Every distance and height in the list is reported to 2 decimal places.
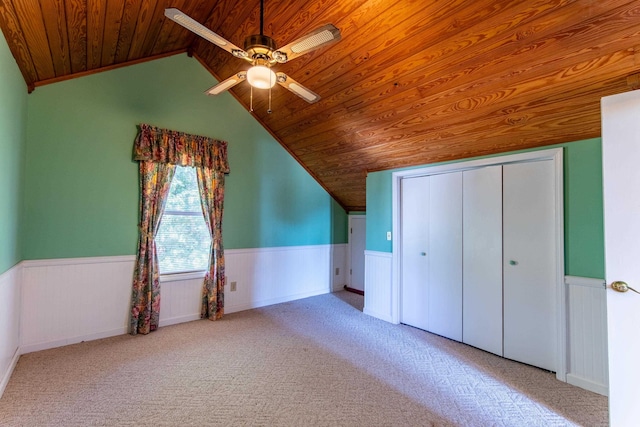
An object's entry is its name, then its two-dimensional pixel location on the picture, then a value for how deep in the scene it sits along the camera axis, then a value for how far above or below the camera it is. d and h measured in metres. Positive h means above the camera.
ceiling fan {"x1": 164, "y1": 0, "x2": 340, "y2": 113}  1.58 +1.02
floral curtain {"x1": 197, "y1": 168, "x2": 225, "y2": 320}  3.72 -0.31
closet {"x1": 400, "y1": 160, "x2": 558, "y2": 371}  2.63 -0.38
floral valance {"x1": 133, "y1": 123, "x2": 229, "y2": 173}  3.28 +0.83
